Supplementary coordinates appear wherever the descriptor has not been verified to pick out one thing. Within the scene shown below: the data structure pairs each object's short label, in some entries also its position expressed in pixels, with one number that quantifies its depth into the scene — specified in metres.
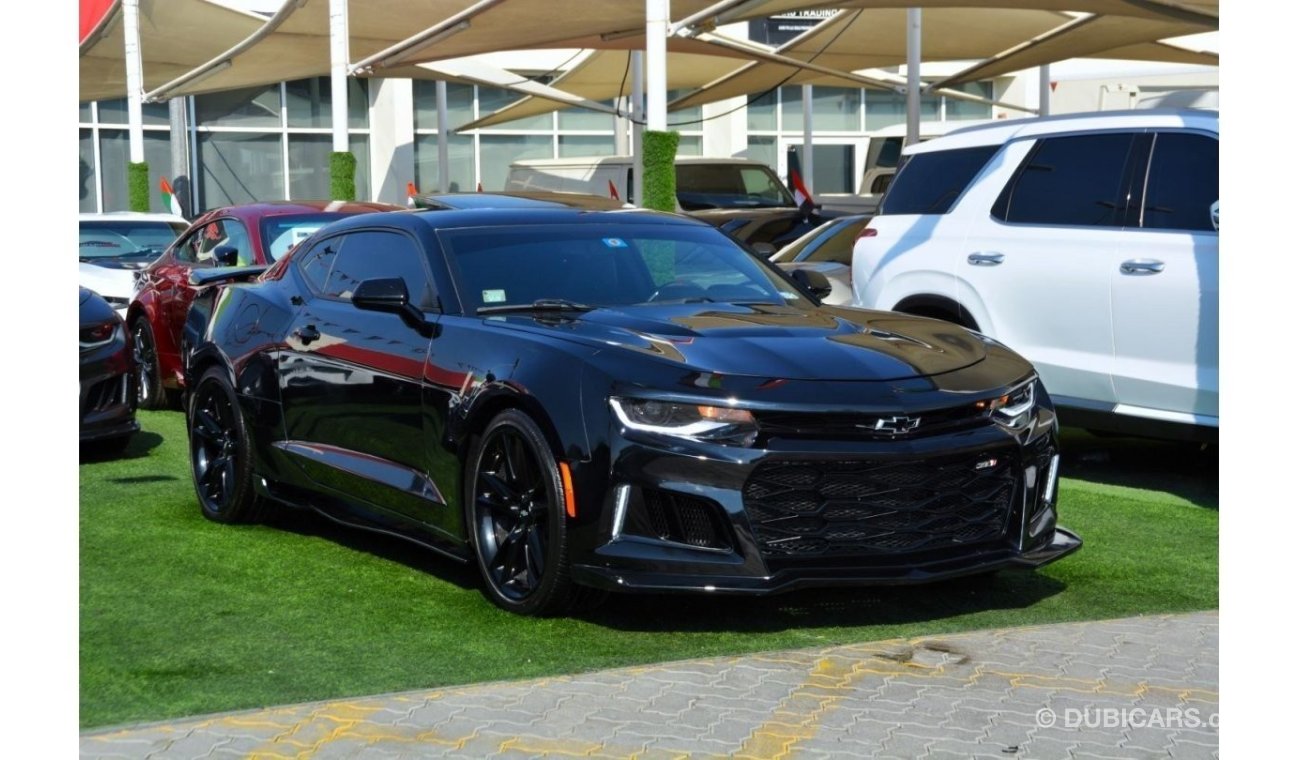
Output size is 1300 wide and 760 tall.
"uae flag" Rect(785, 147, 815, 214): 18.28
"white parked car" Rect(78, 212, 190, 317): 15.60
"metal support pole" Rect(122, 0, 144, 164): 31.81
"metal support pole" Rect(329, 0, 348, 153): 24.38
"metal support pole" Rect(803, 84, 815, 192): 37.19
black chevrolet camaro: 5.74
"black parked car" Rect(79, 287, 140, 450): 9.95
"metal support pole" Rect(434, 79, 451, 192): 37.59
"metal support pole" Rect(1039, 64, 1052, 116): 32.78
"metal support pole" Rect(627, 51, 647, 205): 29.30
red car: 12.09
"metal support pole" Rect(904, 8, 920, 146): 28.09
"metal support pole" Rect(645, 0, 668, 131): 17.83
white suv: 8.52
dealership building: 39.97
